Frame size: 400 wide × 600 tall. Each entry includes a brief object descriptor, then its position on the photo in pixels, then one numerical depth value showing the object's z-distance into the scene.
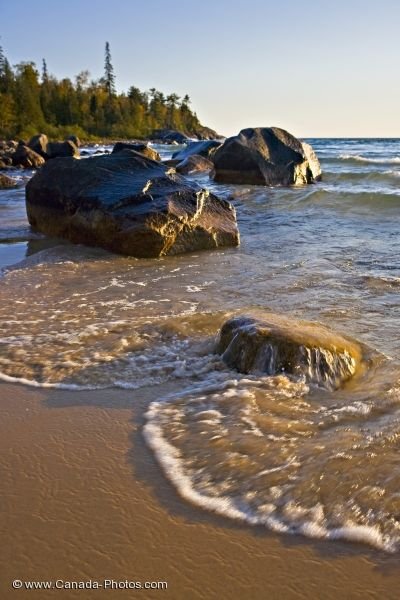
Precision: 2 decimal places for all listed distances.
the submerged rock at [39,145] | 29.70
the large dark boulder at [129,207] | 6.84
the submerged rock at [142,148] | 15.95
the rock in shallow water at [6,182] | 16.73
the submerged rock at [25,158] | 26.00
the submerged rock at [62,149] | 26.99
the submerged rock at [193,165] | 20.34
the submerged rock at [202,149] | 22.50
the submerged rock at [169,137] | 66.56
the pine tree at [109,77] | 76.31
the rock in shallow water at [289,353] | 3.09
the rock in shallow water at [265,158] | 15.05
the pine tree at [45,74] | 66.14
